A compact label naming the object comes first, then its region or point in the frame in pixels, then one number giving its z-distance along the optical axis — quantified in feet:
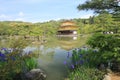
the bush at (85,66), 7.04
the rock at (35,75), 7.97
